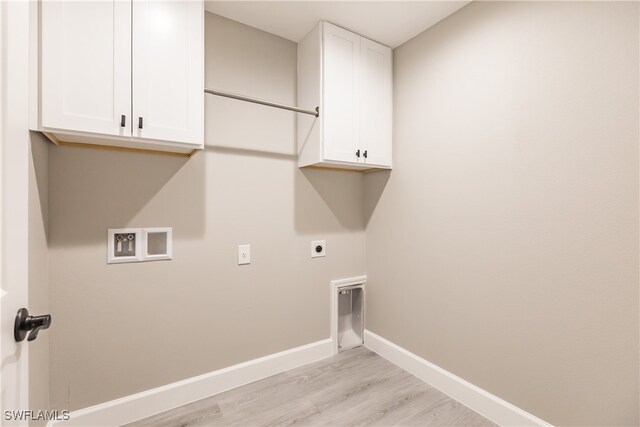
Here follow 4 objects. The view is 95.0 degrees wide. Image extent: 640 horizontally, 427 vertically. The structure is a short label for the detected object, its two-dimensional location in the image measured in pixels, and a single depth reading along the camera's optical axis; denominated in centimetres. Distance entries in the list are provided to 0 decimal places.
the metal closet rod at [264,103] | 170
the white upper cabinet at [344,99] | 199
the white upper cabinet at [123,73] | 125
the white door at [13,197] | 69
